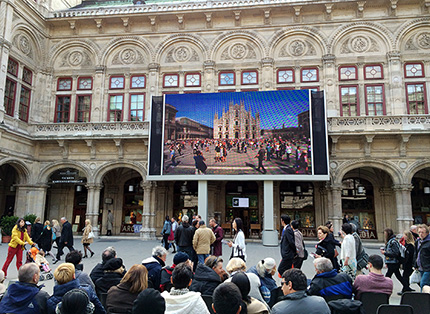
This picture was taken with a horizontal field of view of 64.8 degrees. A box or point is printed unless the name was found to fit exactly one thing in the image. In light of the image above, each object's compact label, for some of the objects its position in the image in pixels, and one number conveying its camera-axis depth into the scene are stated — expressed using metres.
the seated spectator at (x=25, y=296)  3.93
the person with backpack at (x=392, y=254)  7.98
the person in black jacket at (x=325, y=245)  7.81
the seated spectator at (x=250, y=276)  4.59
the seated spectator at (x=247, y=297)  3.82
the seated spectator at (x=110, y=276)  5.02
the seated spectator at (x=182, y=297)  3.81
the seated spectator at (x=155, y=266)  5.42
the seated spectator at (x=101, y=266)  5.47
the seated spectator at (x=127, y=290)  4.08
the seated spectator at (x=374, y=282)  5.04
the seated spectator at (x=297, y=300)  3.56
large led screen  17.48
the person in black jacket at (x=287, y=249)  7.41
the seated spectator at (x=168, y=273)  5.45
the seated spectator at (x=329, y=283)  4.78
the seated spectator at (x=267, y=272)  5.22
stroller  8.66
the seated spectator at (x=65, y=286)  4.07
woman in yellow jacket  9.38
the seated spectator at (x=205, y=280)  4.85
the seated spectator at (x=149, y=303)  3.53
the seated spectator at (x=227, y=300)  3.33
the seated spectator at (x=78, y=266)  4.88
